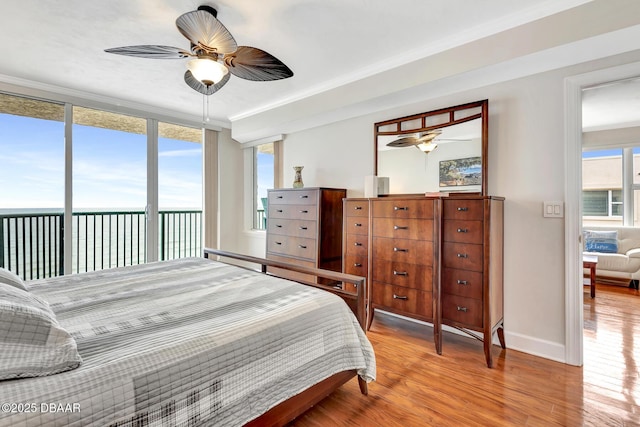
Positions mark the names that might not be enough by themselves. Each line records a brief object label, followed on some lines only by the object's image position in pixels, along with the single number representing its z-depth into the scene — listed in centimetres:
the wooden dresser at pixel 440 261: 233
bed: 92
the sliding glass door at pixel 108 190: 390
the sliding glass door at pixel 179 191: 452
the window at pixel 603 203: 547
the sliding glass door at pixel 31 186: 344
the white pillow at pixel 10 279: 152
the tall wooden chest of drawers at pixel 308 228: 355
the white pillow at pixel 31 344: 92
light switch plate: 233
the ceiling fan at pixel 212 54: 181
